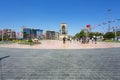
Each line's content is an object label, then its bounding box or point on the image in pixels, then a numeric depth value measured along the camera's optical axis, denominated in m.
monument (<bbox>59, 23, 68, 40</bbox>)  48.76
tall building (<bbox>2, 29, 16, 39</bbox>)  61.67
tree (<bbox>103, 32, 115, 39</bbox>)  37.42
